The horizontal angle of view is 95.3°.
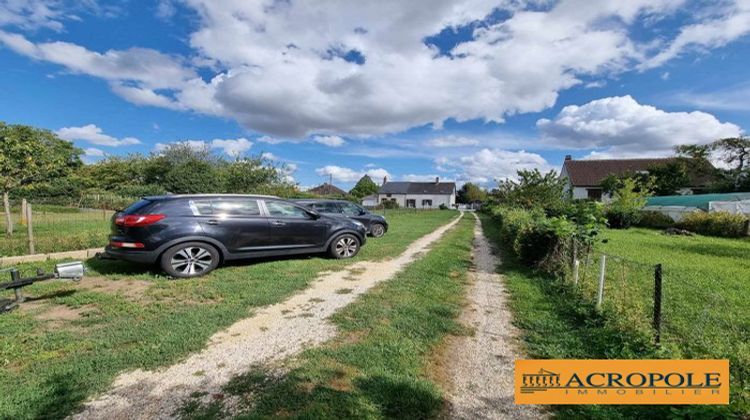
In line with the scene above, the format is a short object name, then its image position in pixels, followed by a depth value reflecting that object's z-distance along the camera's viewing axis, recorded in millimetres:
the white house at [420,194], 69375
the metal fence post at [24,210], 8778
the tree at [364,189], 73062
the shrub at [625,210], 19062
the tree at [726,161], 28367
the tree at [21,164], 9623
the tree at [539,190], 17014
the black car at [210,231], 5660
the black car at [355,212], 12249
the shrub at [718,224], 14641
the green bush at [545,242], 6254
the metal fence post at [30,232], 7246
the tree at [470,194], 77244
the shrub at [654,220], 18873
